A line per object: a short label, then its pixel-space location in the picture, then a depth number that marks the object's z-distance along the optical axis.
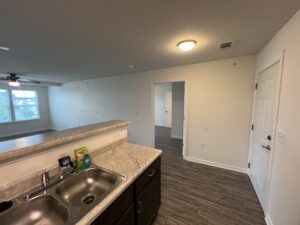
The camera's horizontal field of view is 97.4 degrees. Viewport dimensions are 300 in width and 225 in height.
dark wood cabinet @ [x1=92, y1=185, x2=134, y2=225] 0.85
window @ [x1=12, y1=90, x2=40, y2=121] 6.21
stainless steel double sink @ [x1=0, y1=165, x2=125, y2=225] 0.82
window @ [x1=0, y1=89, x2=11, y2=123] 5.79
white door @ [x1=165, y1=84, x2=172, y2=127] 7.24
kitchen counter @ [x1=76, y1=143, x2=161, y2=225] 0.82
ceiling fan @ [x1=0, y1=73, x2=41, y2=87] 3.92
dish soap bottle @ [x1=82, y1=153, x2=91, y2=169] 1.33
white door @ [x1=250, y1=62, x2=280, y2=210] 1.77
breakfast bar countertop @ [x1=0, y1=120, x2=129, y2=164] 0.90
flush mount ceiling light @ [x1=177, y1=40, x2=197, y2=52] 1.95
